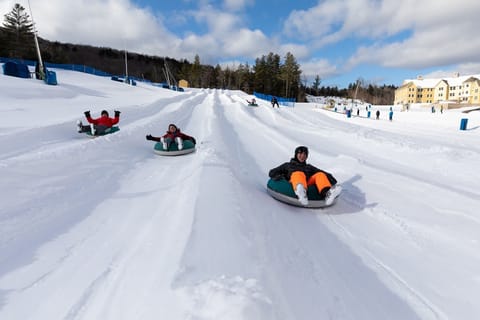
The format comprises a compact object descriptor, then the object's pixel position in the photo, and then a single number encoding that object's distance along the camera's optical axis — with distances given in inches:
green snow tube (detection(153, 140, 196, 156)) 258.4
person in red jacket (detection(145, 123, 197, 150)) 260.4
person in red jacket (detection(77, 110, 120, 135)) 311.5
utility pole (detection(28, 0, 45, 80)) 695.7
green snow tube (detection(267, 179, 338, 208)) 153.0
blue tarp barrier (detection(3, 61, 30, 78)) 749.3
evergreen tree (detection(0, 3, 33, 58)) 1838.1
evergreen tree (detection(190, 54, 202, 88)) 3218.5
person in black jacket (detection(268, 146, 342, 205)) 149.7
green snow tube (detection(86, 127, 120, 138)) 312.1
